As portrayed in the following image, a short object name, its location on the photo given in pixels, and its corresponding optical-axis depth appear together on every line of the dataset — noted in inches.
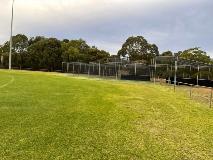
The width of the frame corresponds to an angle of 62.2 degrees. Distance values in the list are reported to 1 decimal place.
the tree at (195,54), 1385.3
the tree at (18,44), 1912.6
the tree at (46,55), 1638.0
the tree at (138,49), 1981.1
